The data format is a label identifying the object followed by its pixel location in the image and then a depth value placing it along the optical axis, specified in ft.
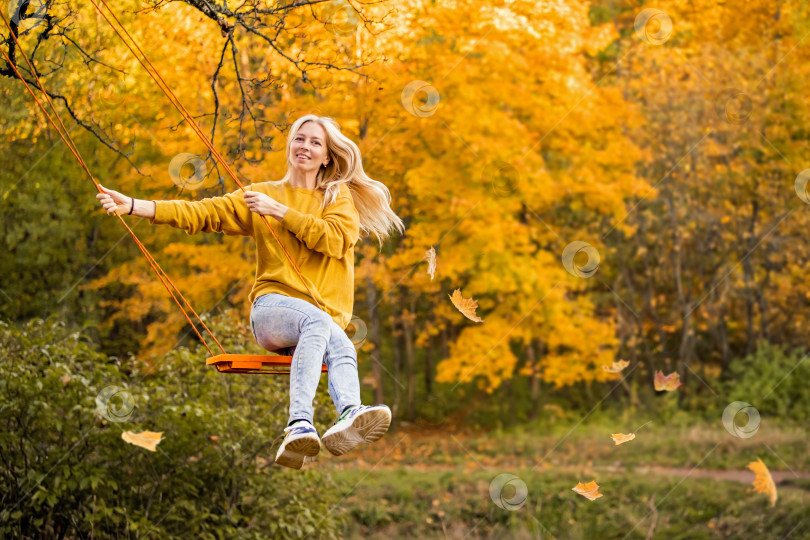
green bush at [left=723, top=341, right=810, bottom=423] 49.80
